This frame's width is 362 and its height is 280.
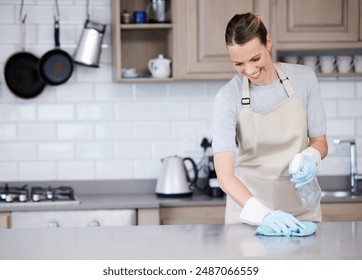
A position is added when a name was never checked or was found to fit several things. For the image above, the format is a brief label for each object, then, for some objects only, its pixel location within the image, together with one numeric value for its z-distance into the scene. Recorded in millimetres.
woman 2910
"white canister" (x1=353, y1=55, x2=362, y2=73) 4754
